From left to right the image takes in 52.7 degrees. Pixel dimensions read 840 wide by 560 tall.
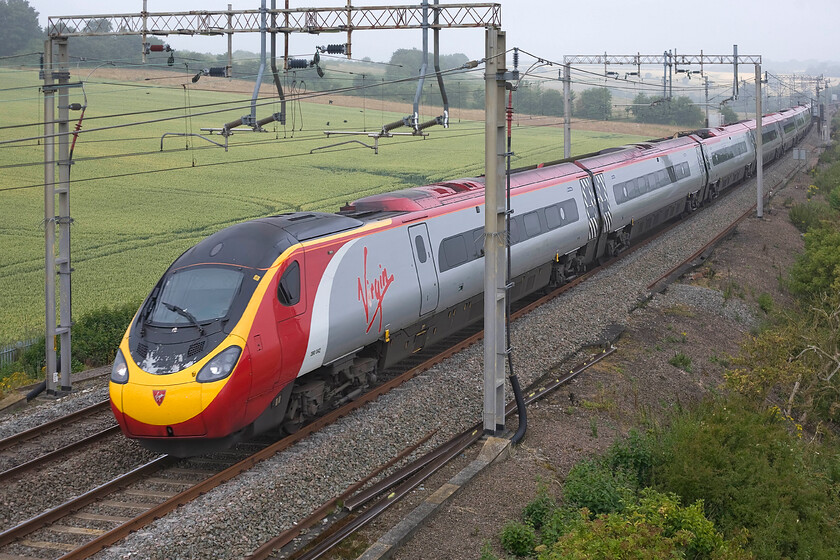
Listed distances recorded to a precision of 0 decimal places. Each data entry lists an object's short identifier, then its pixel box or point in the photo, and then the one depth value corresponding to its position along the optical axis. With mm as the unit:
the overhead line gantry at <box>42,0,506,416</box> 17438
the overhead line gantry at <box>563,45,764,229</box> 33312
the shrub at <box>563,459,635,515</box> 11492
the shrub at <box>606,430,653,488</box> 12969
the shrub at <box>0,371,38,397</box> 18672
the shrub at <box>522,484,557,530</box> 11148
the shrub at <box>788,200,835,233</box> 37500
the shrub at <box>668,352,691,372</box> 19562
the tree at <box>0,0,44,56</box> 78562
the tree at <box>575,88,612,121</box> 100206
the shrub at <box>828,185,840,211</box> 40250
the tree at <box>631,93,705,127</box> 103625
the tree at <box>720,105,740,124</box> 111719
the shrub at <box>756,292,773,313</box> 25703
